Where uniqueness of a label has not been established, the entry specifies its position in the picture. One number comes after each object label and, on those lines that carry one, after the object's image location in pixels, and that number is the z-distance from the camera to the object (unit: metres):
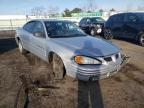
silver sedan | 2.40
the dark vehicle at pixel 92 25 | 7.87
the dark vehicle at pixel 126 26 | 5.47
